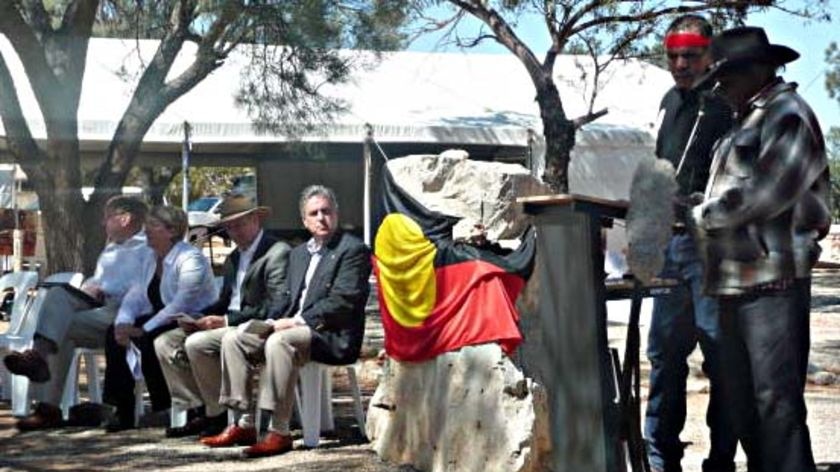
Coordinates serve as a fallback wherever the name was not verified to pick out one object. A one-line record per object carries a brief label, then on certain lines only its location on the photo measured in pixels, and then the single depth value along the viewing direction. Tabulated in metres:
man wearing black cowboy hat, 4.40
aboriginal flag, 6.16
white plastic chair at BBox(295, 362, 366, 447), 7.23
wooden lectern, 4.57
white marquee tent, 19.25
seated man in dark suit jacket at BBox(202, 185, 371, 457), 7.04
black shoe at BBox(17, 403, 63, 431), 8.15
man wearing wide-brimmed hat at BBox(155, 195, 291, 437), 7.58
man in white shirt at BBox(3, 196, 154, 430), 8.18
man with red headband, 5.17
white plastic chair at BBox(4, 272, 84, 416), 8.50
